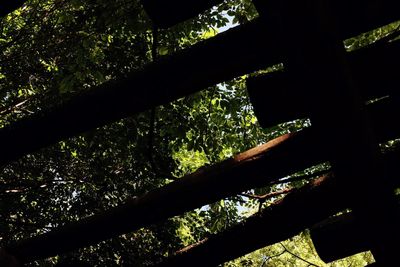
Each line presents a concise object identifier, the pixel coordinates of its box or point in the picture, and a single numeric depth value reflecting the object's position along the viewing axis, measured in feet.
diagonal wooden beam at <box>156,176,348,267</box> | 7.17
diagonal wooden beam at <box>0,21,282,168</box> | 5.46
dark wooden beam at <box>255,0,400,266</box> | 4.44
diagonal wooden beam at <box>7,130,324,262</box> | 6.41
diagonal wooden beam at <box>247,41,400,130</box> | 6.09
